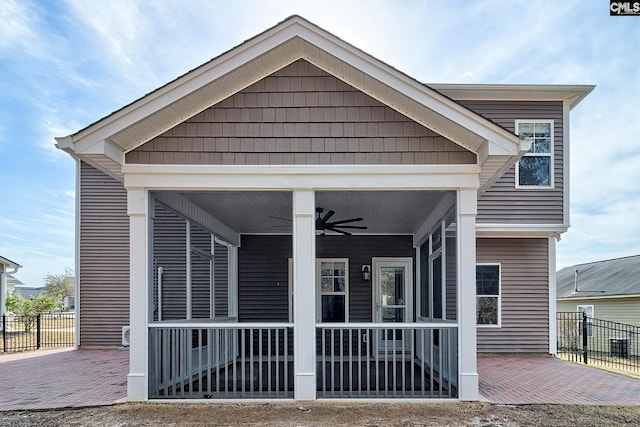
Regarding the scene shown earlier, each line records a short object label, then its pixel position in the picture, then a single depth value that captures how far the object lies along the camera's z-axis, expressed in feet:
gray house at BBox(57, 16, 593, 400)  17.47
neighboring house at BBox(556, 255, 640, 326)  54.54
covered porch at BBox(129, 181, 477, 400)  18.38
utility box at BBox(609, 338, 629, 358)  47.60
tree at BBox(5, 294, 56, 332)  58.65
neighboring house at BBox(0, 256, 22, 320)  57.00
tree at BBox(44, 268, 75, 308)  134.65
